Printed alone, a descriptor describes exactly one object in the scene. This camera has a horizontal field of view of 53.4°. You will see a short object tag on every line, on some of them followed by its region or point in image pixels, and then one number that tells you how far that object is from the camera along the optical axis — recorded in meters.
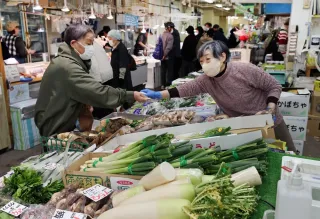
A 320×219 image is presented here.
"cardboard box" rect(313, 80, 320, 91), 5.73
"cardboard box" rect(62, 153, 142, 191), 1.74
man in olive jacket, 2.65
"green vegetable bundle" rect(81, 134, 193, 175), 1.77
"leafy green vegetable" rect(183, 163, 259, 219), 1.28
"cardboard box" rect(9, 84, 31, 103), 5.37
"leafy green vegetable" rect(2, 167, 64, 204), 1.75
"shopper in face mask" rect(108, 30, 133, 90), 6.27
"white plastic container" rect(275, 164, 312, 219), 1.07
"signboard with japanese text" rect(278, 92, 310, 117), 4.58
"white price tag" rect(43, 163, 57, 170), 1.99
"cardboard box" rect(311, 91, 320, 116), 5.73
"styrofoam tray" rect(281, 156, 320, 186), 1.53
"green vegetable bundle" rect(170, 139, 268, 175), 1.78
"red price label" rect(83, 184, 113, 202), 1.63
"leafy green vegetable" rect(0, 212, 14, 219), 1.59
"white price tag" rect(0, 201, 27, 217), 1.61
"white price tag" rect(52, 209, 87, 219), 1.51
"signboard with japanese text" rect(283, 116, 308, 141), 4.54
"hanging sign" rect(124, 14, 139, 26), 10.64
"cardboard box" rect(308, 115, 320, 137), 5.78
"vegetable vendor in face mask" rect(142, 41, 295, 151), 2.89
